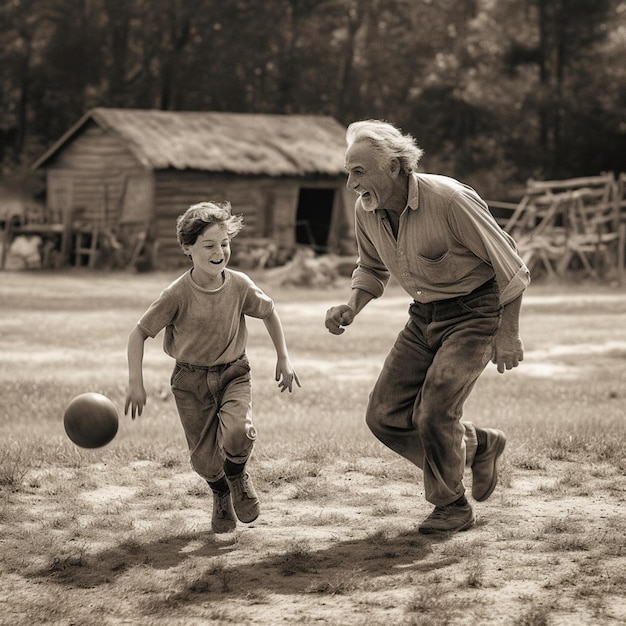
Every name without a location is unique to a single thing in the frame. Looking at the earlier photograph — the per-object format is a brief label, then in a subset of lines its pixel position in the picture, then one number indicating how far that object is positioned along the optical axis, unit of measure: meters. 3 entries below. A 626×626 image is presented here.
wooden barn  31.06
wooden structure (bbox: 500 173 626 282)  26.41
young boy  5.53
